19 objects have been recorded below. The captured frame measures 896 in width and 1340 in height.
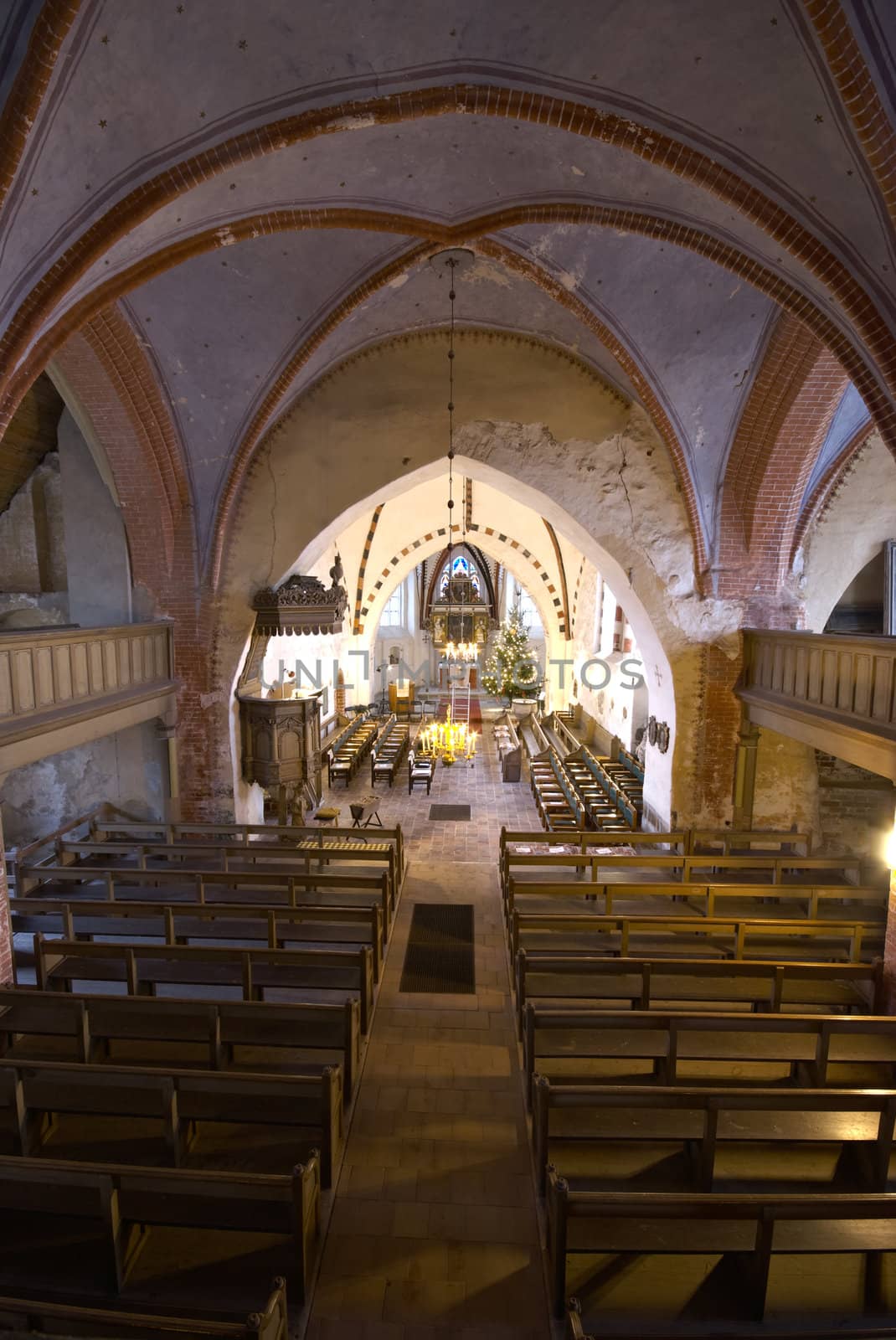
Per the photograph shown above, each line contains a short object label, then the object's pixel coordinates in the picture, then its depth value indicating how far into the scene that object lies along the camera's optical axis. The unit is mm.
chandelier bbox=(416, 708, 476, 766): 12961
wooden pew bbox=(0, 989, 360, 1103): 4734
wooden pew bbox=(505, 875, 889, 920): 6977
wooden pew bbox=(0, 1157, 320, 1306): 3271
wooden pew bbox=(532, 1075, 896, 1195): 3861
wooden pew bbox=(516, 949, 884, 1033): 5385
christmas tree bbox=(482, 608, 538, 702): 23938
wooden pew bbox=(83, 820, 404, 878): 9234
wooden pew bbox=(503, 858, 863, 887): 7875
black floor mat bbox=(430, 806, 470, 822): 14406
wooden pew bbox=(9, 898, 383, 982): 6418
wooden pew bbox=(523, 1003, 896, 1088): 4586
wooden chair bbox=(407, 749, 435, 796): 16219
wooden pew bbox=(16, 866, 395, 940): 7277
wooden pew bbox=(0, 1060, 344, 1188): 3953
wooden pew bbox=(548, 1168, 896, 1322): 3199
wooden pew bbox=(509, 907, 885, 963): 6285
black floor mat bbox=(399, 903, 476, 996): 6876
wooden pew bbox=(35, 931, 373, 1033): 5539
